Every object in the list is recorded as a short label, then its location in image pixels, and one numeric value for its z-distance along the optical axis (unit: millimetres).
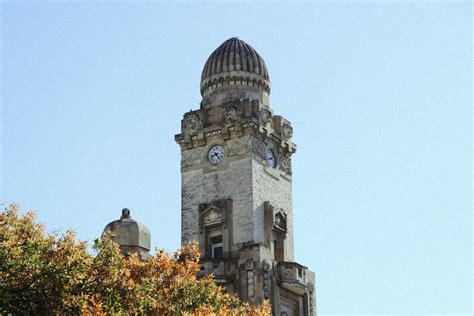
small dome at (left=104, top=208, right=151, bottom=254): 42844
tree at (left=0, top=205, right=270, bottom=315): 26078
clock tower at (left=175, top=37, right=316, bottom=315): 48156
